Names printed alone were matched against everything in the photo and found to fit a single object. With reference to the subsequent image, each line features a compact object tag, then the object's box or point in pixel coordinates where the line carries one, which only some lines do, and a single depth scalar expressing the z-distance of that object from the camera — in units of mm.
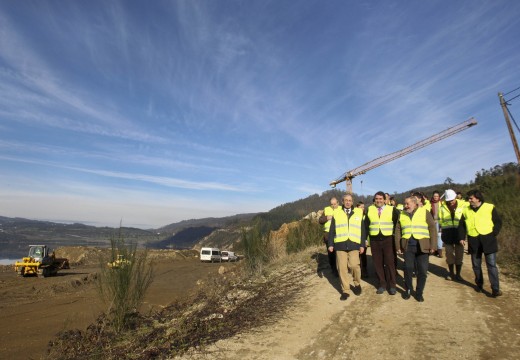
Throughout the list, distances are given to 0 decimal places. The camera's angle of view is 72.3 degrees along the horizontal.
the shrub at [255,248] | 11758
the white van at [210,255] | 33656
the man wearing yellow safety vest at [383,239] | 6363
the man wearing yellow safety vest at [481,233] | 5887
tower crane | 56328
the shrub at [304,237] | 15031
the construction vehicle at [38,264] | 21516
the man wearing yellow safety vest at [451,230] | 7113
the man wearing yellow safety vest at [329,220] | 7938
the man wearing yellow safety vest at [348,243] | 6426
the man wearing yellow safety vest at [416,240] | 5941
